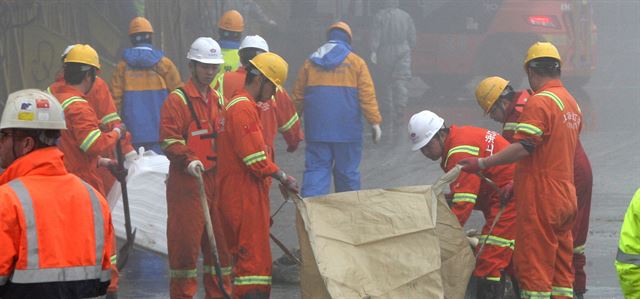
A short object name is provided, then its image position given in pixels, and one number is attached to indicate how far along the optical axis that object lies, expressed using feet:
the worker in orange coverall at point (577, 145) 50.09
